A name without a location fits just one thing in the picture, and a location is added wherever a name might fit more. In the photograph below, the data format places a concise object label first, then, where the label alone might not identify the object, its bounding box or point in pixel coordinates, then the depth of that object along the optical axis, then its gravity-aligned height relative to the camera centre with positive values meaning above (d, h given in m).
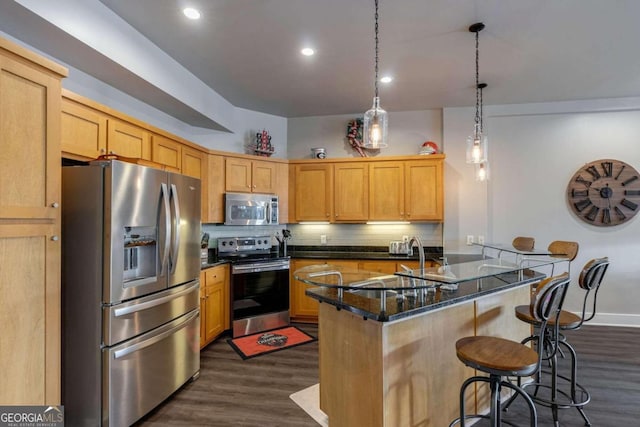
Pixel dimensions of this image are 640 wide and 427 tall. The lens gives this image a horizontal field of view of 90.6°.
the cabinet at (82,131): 2.23 +0.66
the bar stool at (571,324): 2.17 -0.79
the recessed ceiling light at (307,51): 2.93 +1.57
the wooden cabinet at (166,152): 3.08 +0.69
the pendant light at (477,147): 2.94 +0.65
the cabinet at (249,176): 4.11 +0.58
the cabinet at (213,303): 3.37 -0.95
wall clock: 4.24 +0.32
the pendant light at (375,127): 2.24 +0.65
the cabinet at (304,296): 4.17 -1.06
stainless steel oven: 3.81 -0.86
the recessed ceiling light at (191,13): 2.36 +1.56
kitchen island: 1.73 -0.73
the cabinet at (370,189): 4.33 +0.40
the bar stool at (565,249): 3.11 -0.35
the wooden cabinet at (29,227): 1.54 -0.04
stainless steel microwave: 4.08 +0.13
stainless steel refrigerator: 2.02 -0.48
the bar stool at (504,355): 1.61 -0.75
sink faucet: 2.00 -0.28
